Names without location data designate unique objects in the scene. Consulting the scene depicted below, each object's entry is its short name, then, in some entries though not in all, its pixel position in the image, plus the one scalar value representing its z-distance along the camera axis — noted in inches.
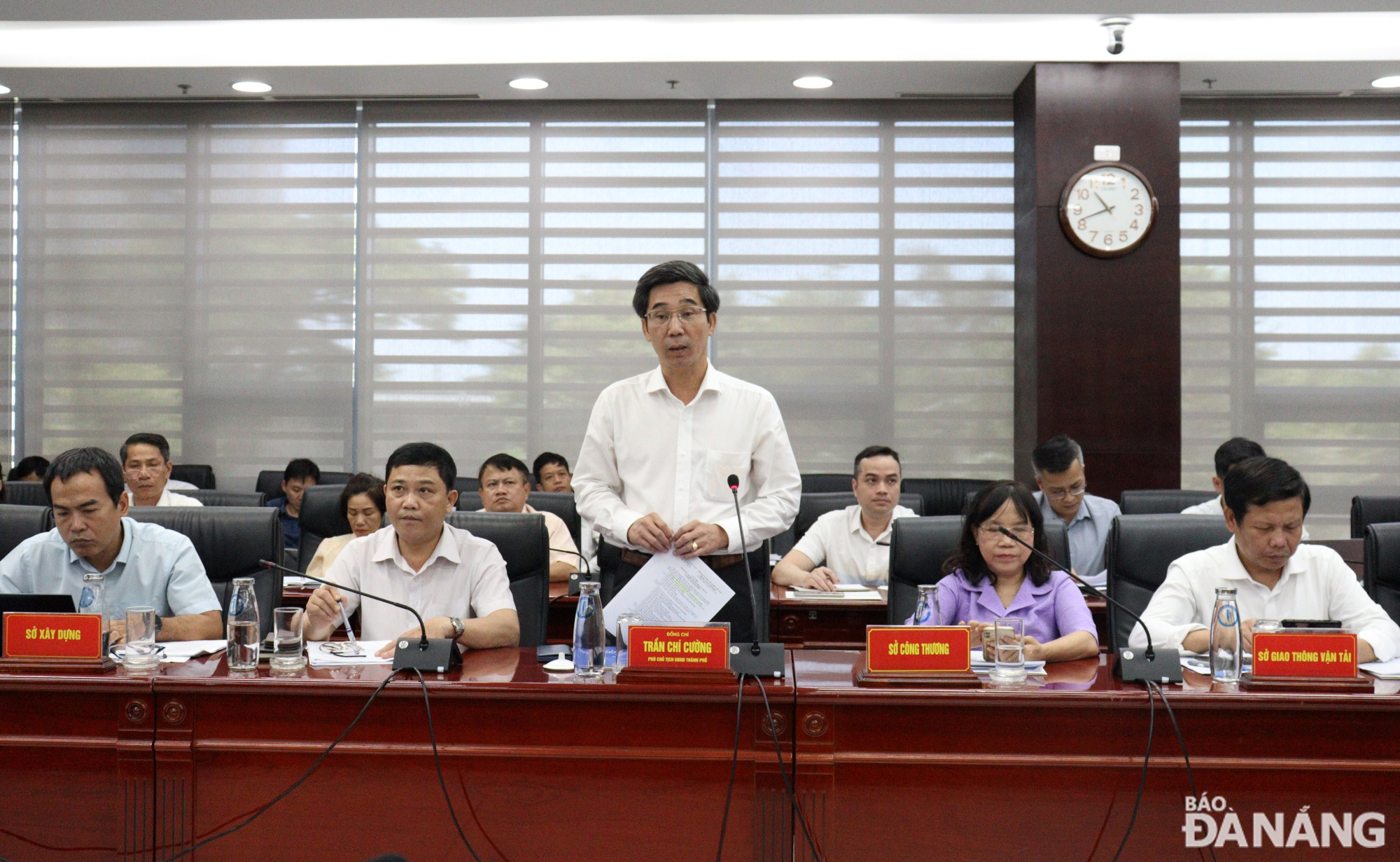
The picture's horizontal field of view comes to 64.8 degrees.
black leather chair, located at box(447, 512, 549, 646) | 111.3
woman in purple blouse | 96.1
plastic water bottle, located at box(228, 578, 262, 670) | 76.7
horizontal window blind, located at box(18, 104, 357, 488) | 233.5
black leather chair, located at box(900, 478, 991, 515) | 212.4
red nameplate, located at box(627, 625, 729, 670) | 72.3
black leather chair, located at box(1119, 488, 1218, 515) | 157.6
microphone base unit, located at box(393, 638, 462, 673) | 75.3
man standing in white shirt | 91.3
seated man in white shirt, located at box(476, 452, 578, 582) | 157.9
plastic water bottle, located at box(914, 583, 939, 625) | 81.6
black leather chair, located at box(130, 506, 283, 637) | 108.0
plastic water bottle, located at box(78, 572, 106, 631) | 79.4
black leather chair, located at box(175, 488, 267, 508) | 162.4
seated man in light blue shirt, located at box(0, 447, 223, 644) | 96.7
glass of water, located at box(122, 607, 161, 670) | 76.2
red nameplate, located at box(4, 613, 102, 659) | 75.2
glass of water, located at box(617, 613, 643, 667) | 75.8
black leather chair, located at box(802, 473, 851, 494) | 207.3
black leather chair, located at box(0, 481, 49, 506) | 175.6
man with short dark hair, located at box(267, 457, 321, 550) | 212.1
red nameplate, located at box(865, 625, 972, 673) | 72.7
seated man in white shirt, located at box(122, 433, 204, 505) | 163.3
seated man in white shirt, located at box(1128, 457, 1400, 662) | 87.0
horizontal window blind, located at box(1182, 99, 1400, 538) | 222.4
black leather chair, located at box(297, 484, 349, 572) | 160.7
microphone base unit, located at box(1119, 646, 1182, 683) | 73.7
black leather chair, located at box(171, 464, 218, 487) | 229.6
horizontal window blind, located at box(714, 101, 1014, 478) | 225.8
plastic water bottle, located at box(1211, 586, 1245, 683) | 74.2
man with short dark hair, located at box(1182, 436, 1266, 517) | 149.9
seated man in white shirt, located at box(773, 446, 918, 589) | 150.9
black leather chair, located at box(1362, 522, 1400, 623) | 102.6
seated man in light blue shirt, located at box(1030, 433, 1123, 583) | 150.3
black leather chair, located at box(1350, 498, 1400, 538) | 161.5
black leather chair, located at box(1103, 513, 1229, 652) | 107.1
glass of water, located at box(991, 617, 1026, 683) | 73.8
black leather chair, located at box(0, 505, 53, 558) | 110.8
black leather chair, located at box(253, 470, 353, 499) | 224.7
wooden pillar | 201.9
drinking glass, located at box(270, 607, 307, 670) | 76.4
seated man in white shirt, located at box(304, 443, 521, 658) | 97.5
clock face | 201.8
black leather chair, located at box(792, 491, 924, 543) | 169.8
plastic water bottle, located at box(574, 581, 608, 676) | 76.0
